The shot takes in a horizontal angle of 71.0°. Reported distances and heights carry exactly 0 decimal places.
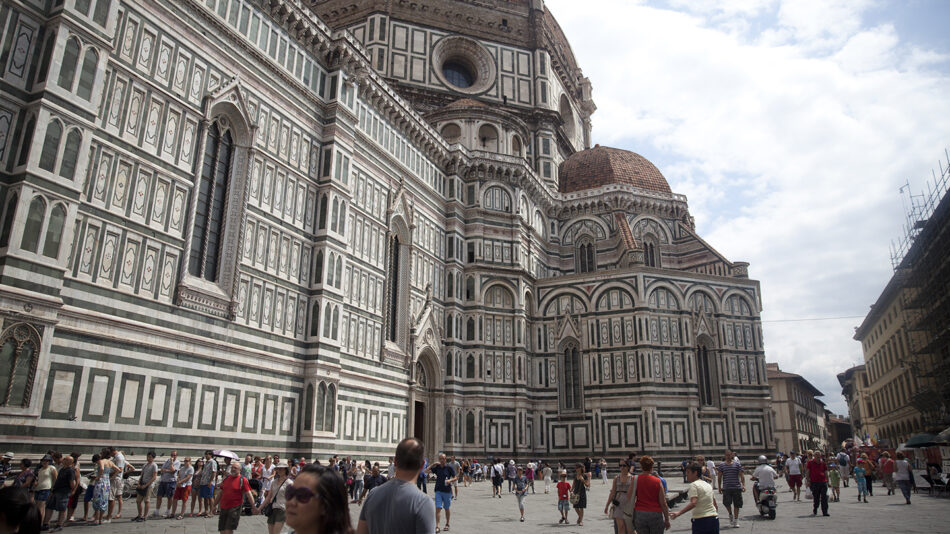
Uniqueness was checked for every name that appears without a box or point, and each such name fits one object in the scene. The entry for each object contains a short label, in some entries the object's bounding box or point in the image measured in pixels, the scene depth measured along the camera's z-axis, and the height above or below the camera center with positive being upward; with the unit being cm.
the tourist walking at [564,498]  1432 -89
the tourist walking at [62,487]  1145 -64
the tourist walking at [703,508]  755 -56
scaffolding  2945 +732
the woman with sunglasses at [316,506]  306 -24
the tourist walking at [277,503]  818 -62
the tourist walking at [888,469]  1956 -29
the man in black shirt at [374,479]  1705 -68
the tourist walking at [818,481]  1418 -47
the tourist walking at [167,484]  1432 -71
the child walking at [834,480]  1883 -60
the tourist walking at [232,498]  849 -59
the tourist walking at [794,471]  1717 -33
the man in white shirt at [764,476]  1402 -38
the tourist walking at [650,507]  777 -57
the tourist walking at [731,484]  1273 -51
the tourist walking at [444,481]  1243 -50
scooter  1396 -90
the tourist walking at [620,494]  891 -51
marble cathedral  1475 +687
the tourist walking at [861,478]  1795 -50
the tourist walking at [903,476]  1633 -40
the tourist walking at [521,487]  1483 -70
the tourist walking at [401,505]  389 -30
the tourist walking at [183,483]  1390 -68
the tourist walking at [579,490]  1355 -70
